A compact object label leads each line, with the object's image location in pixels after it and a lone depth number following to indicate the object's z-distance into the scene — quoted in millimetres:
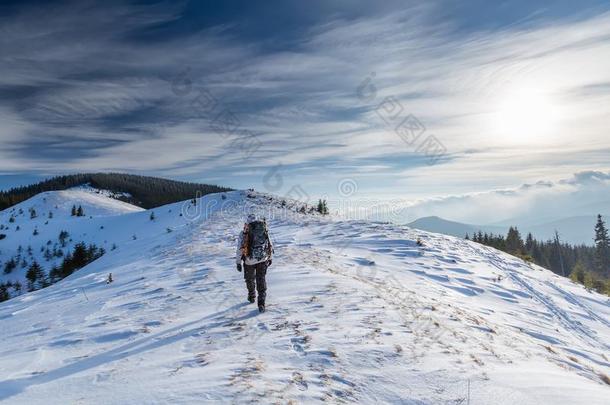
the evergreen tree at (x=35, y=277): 40619
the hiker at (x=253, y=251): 9211
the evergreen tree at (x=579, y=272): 54062
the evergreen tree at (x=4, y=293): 36569
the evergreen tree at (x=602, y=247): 71000
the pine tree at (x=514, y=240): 67212
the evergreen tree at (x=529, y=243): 86162
